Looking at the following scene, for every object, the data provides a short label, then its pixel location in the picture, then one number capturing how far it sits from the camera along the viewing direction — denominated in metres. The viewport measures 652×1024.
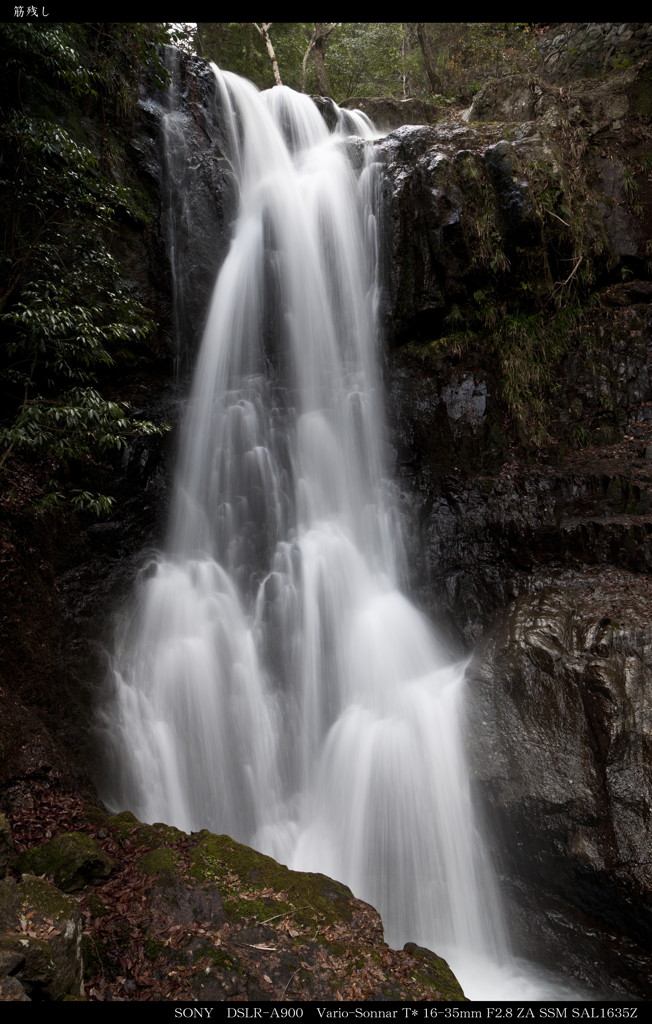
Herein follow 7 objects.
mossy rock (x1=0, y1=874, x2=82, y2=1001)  2.72
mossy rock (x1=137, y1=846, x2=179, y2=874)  4.11
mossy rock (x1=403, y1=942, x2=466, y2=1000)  3.64
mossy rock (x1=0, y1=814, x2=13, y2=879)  3.54
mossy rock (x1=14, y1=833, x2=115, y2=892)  3.74
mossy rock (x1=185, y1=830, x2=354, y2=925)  3.92
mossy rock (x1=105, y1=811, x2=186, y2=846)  4.51
